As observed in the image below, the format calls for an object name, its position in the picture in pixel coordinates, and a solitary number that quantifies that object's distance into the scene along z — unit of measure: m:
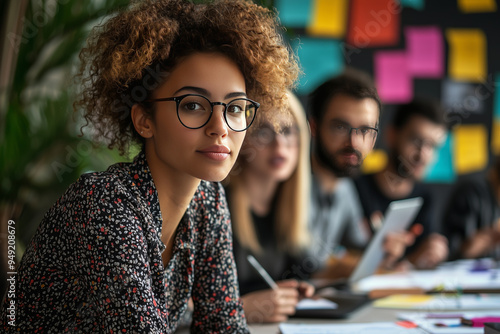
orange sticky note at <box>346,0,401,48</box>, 2.73
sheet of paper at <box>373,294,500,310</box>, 1.19
